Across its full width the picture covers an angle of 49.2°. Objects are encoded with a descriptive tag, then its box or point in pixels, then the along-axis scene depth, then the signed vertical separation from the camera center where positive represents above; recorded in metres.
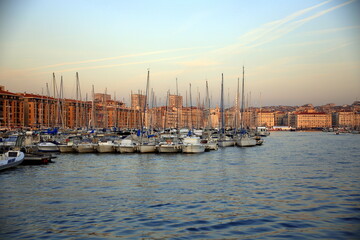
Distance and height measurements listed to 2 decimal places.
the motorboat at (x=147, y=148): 46.84 -3.15
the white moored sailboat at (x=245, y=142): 63.11 -3.50
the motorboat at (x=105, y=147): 47.75 -3.04
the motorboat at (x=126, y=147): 47.03 -3.01
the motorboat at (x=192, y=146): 46.56 -2.97
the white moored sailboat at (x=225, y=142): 61.11 -3.35
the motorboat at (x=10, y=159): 30.44 -2.85
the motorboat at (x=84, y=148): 47.84 -3.11
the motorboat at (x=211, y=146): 52.58 -3.39
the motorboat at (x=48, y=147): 47.29 -2.93
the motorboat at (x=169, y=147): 46.62 -3.06
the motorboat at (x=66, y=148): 47.94 -3.10
